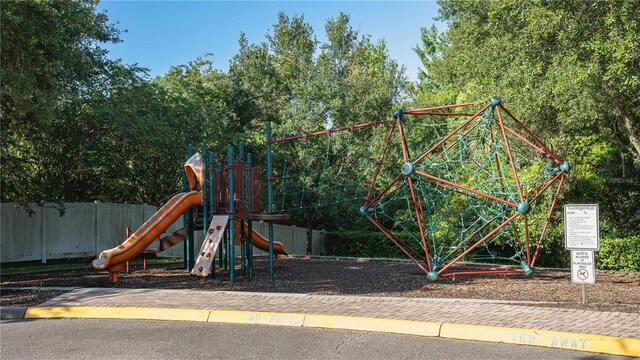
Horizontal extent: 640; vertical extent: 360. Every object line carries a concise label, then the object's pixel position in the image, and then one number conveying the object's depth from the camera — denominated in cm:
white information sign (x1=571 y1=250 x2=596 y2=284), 952
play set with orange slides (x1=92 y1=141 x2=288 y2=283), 1323
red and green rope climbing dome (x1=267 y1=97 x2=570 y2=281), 1366
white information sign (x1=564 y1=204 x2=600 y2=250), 956
